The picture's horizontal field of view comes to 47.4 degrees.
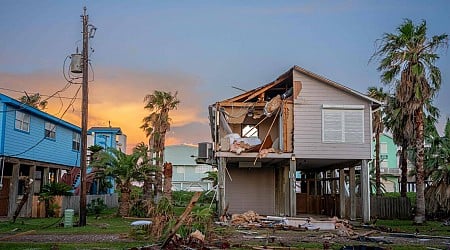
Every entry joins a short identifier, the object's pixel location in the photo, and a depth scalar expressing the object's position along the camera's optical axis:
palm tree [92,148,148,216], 27.17
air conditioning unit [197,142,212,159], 27.56
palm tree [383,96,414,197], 26.72
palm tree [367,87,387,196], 34.56
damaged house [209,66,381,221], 24.62
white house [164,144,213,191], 65.19
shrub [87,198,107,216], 28.70
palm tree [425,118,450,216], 28.11
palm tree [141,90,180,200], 42.31
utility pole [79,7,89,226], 20.61
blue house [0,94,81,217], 26.20
